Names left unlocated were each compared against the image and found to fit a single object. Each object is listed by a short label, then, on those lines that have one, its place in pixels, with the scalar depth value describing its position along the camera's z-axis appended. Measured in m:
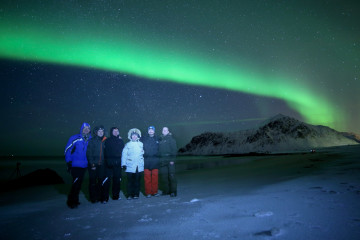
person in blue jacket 5.84
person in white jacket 6.79
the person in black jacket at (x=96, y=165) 6.15
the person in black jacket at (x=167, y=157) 6.89
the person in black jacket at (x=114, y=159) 6.49
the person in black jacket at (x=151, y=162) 6.99
